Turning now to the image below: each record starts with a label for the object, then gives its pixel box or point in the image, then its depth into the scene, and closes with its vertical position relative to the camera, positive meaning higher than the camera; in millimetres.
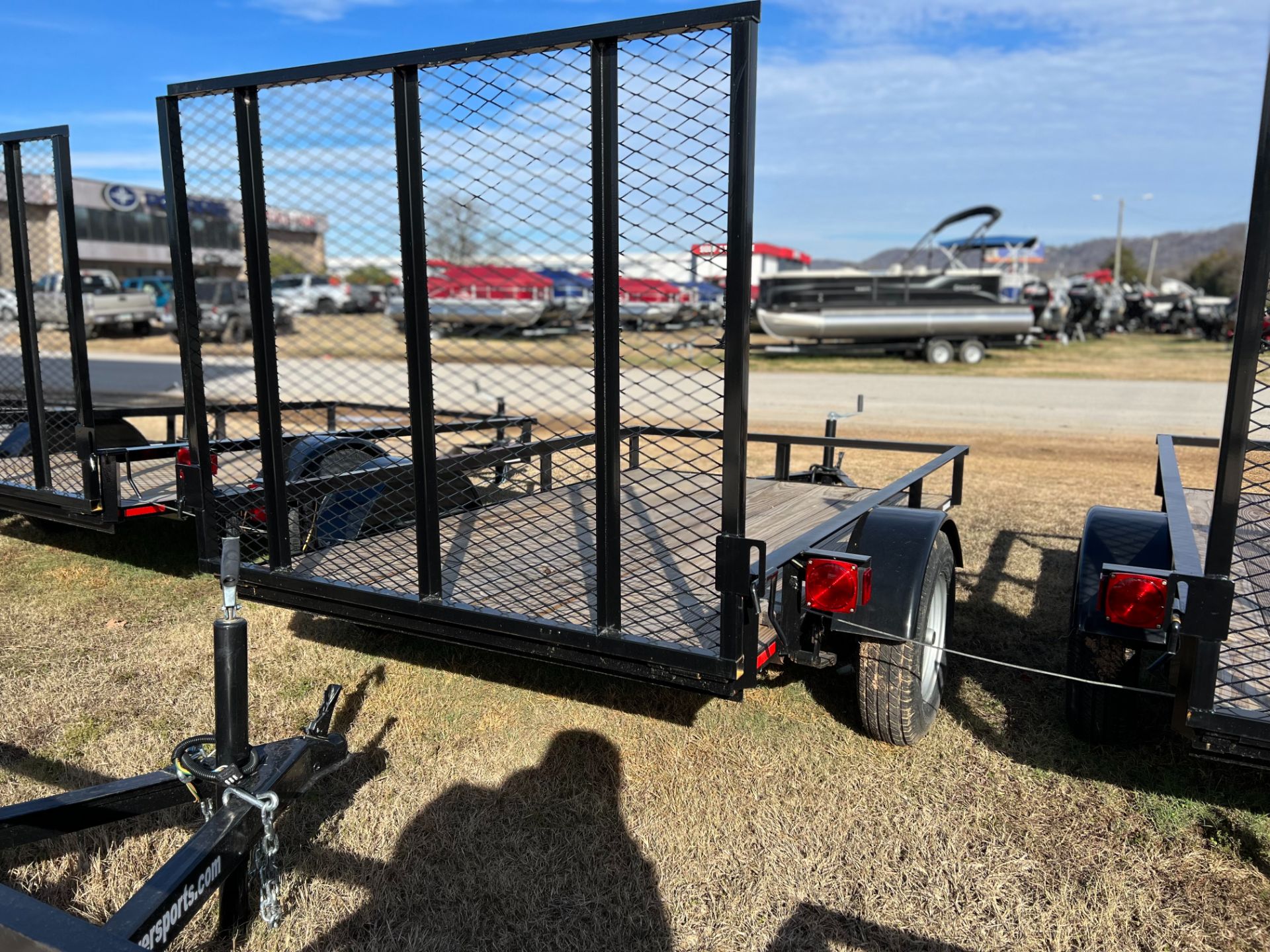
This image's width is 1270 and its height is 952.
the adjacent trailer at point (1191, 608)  2203 -925
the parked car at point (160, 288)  28578 +207
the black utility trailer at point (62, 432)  4406 -736
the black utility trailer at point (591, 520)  2590 -828
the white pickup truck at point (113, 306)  26750 -338
